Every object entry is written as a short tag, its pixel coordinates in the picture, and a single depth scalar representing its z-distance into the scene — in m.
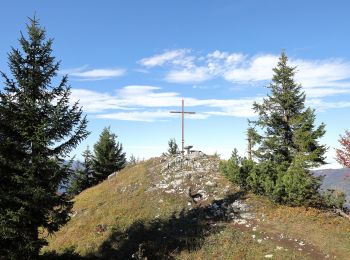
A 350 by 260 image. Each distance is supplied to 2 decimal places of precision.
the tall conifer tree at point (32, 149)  15.90
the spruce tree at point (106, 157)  51.47
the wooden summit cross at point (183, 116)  38.31
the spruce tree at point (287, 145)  25.94
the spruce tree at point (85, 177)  52.62
